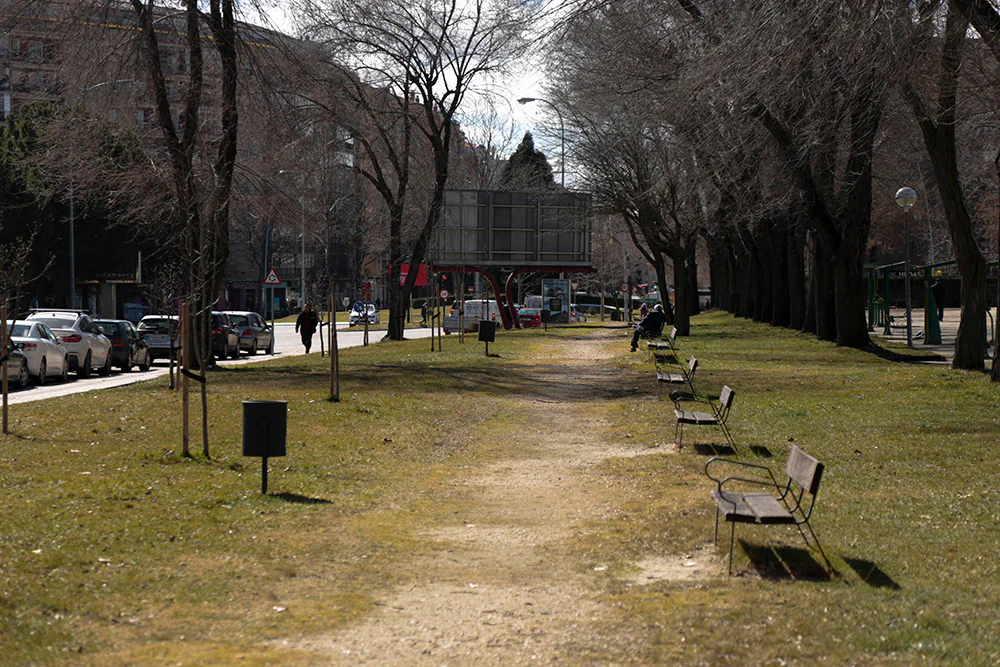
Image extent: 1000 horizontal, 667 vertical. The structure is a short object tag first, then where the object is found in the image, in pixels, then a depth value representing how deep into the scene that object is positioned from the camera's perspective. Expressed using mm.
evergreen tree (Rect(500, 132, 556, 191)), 75375
